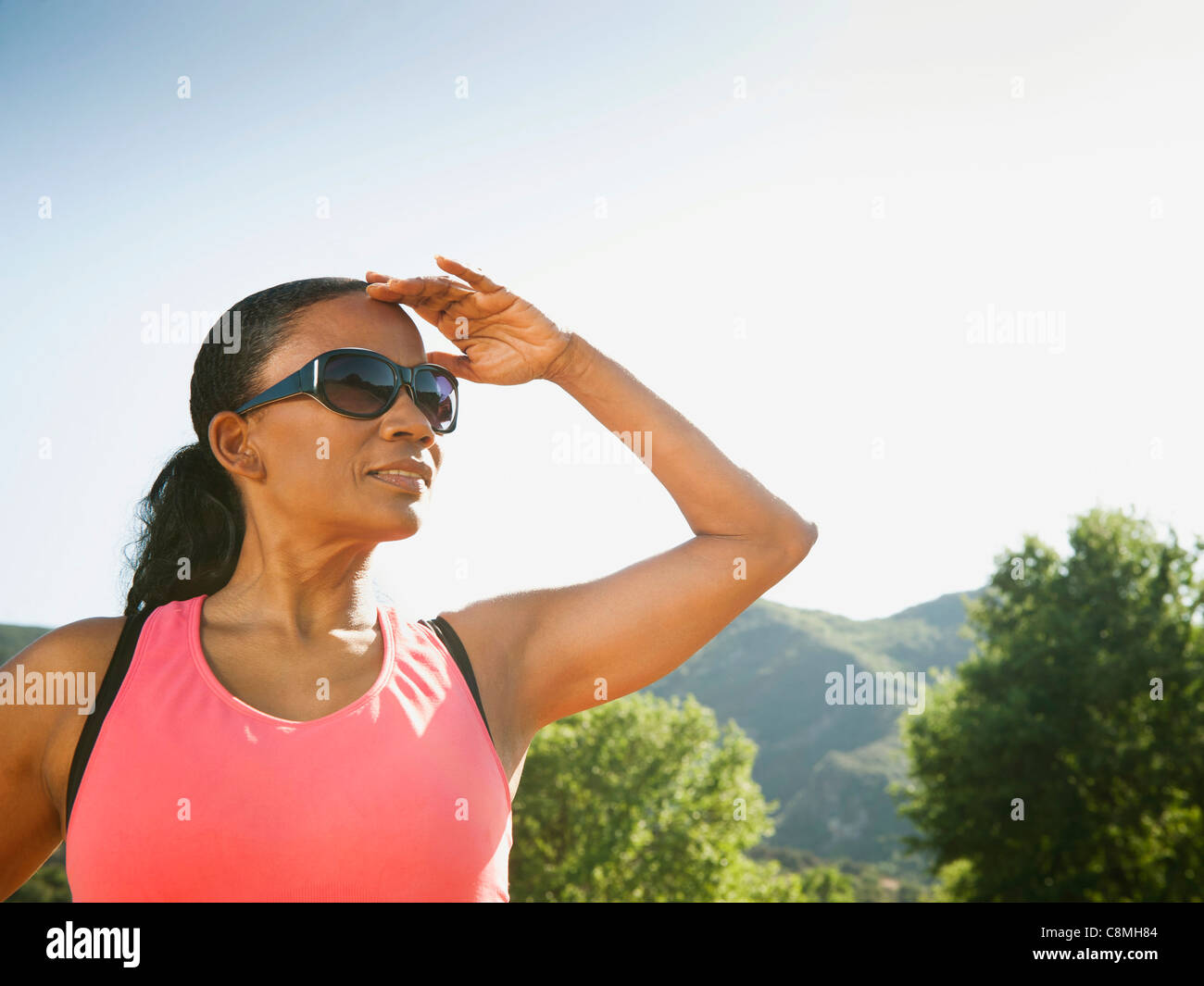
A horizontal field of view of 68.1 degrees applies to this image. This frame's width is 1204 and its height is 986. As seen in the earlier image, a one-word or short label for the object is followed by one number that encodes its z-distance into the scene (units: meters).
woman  1.96
